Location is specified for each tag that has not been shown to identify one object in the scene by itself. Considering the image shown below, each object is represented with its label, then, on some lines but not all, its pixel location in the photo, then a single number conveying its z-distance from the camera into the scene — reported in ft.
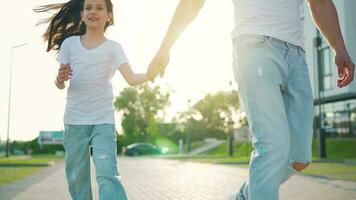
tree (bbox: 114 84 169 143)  308.60
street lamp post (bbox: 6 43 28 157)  149.28
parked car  188.14
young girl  14.84
